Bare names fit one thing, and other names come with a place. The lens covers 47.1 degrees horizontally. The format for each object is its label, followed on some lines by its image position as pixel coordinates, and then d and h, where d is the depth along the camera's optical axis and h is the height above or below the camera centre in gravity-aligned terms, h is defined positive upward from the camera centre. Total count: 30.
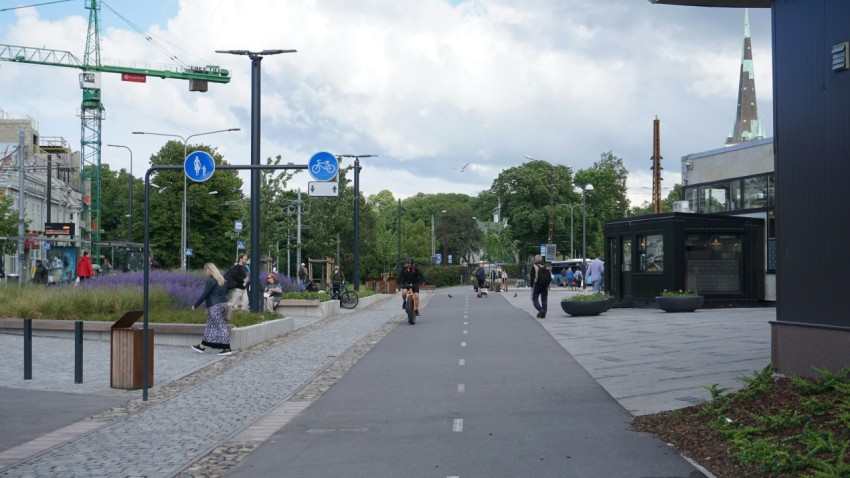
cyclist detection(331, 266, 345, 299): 36.94 -0.48
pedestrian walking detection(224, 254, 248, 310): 20.19 -0.16
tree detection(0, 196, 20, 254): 51.81 +2.56
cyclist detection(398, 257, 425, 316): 26.86 -0.30
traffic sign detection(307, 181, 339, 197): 25.25 +2.07
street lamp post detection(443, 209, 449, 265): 111.80 +2.87
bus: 77.53 -0.08
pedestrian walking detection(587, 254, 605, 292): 37.28 -0.15
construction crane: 85.69 +17.20
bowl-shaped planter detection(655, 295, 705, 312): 29.00 -1.08
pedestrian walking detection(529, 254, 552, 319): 28.05 -0.49
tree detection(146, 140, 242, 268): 75.44 +4.28
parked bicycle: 36.84 -1.16
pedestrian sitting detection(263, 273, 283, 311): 29.70 -0.75
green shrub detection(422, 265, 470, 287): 78.12 -0.65
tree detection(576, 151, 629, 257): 97.00 +7.18
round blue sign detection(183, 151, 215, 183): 19.62 +2.07
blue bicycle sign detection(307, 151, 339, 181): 23.73 +2.48
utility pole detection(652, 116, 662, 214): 54.75 +5.76
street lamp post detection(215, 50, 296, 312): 23.91 +2.84
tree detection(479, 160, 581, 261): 92.25 +6.71
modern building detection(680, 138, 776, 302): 32.09 +2.95
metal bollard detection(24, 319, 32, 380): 14.12 -1.19
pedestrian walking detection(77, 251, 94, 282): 34.88 -0.01
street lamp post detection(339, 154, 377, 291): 43.10 +1.49
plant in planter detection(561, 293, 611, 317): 28.00 -1.09
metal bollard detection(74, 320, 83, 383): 13.67 -1.23
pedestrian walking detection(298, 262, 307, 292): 41.98 -0.29
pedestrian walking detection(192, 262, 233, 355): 17.55 -0.79
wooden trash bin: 13.00 -1.20
